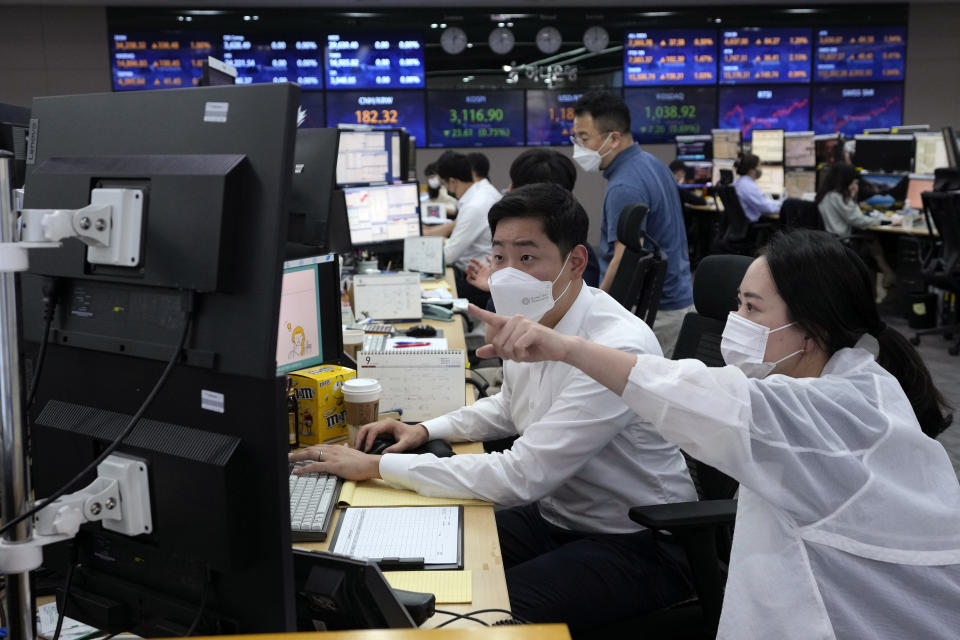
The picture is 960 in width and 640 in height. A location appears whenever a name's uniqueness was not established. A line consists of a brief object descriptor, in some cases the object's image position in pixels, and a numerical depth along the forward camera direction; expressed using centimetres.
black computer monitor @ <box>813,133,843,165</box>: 863
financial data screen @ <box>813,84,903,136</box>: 992
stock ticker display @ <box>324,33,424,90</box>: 952
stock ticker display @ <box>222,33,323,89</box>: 940
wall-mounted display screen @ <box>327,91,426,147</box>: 954
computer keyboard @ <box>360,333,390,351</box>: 260
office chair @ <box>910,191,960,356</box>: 554
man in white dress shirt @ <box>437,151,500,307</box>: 511
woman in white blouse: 113
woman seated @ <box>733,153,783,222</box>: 820
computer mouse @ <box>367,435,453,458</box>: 184
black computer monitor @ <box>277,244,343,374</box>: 178
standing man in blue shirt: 350
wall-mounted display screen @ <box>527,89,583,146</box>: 994
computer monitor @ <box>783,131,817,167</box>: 892
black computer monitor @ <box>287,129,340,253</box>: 227
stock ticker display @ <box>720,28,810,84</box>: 988
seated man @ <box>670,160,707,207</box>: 963
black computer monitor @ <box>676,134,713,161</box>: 977
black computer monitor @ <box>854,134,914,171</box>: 777
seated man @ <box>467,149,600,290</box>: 372
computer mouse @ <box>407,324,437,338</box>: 290
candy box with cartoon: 187
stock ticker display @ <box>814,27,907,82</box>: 986
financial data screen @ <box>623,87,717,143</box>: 993
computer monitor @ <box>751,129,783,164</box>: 913
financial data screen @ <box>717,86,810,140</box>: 993
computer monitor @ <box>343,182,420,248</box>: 437
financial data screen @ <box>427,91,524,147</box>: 977
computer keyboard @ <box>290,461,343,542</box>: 142
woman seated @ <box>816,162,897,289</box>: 701
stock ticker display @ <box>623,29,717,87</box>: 986
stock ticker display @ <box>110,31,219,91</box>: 929
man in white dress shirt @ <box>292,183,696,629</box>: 161
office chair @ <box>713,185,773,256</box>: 824
